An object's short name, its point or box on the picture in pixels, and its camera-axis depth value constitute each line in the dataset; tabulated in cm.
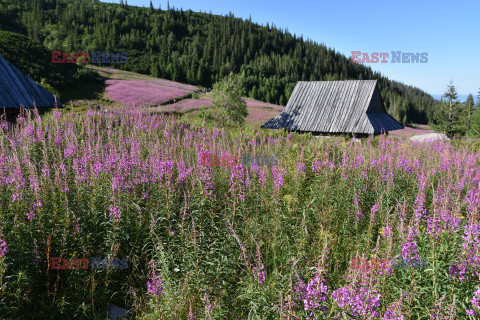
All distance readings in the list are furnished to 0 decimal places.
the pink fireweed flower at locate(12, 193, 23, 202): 389
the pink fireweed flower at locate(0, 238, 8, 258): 275
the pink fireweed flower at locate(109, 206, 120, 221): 393
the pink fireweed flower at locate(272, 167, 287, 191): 495
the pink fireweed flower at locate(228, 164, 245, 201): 456
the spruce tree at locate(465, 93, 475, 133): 6731
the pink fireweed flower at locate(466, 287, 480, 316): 212
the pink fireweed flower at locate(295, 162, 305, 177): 598
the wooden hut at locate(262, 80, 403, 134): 2048
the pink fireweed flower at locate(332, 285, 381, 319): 204
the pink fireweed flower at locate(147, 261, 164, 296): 298
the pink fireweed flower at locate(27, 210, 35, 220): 371
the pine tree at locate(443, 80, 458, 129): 6269
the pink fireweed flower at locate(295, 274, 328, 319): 202
